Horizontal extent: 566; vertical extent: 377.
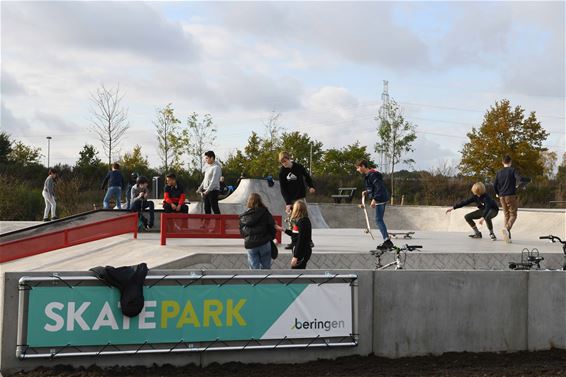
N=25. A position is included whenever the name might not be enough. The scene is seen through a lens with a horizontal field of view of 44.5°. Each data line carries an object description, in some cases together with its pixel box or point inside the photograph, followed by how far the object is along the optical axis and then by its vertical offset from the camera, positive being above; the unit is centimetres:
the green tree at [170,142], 4203 +345
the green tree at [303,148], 5922 +472
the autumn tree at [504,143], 4450 +399
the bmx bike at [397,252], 965 -73
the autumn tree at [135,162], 4999 +295
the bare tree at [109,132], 3581 +341
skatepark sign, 680 -121
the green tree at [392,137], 4403 +422
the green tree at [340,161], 6284 +375
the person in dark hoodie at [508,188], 1438 +35
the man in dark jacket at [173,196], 1475 +6
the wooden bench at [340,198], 3069 +19
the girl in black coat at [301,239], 894 -49
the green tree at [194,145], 4334 +363
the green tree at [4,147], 5203 +369
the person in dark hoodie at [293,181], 1146 +33
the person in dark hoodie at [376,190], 1266 +23
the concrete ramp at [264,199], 2170 +2
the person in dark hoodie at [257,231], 884 -39
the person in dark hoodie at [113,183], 1925 +41
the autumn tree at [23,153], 5750 +358
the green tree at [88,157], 5078 +316
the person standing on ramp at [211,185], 1313 +28
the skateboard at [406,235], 1612 -77
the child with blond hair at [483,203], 1514 +3
